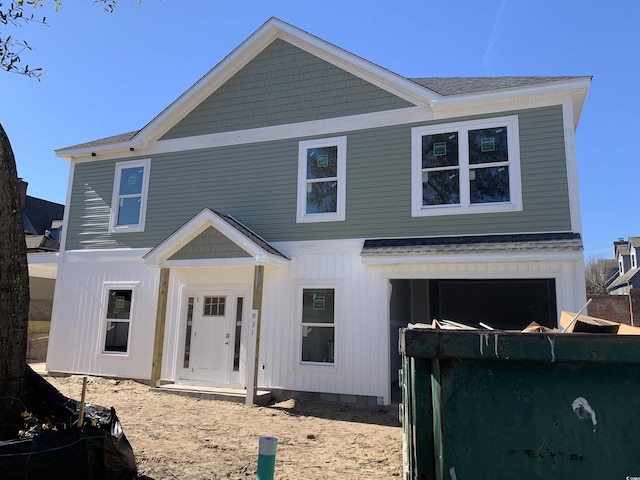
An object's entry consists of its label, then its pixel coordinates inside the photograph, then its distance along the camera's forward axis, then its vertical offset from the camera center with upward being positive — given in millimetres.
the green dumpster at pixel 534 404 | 2031 -356
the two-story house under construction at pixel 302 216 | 9250 +2280
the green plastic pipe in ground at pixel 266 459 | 3008 -924
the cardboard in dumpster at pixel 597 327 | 2465 -2
